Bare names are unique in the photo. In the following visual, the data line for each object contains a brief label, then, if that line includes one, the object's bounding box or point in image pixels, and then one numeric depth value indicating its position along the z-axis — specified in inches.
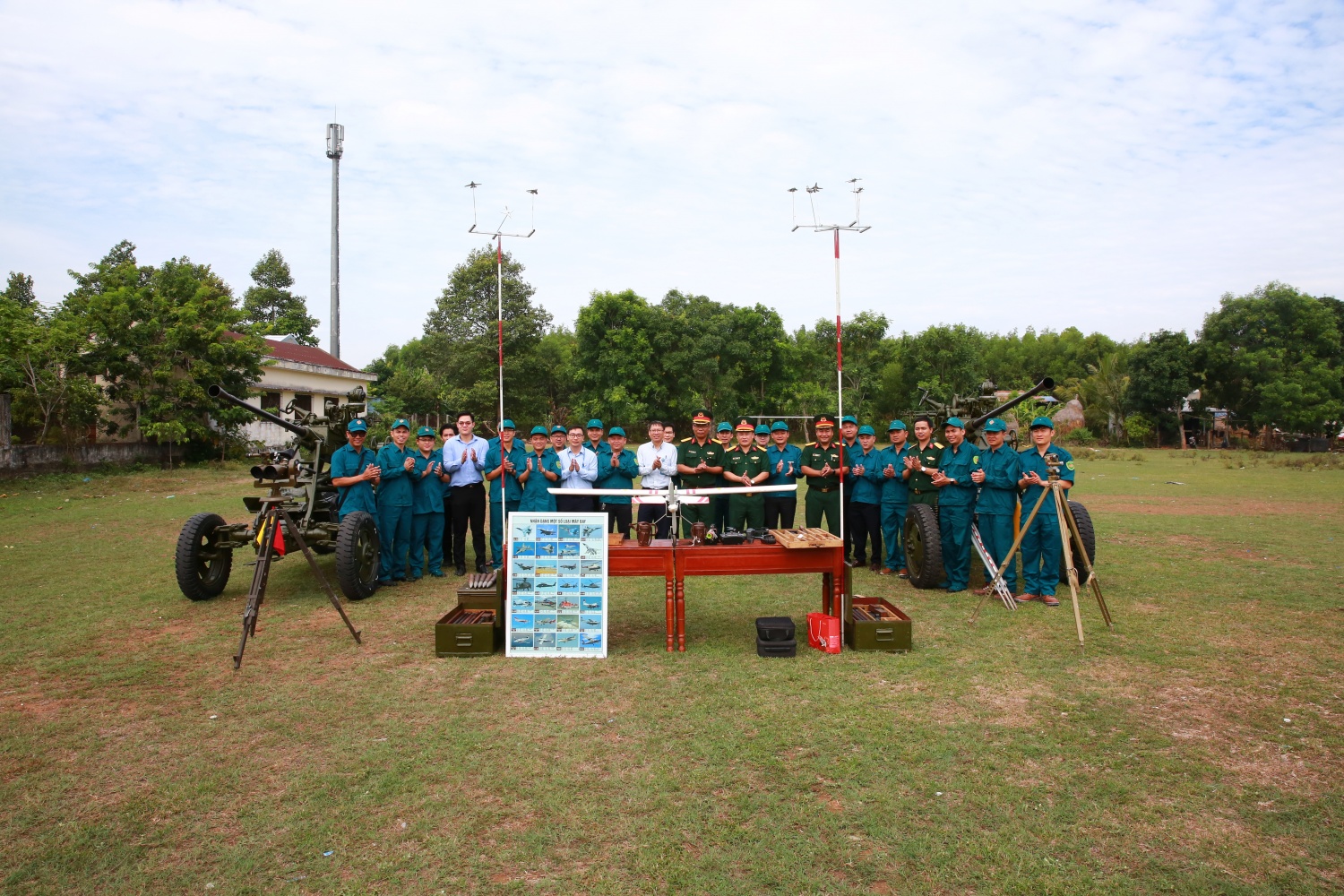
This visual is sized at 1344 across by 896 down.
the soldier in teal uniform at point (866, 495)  345.7
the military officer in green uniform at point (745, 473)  339.3
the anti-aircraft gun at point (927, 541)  311.0
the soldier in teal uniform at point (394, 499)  326.0
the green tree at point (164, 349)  839.7
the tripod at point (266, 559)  219.6
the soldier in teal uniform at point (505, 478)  329.4
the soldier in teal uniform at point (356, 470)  316.2
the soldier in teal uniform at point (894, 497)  340.2
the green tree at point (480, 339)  1570.4
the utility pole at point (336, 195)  1472.7
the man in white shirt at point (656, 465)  325.4
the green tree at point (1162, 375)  1573.6
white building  1138.7
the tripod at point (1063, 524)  241.9
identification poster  230.7
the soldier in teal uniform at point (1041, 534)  288.7
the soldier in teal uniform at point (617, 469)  335.6
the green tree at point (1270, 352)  1513.3
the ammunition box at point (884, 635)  231.8
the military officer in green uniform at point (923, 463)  330.6
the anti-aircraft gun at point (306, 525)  292.0
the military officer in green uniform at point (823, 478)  349.7
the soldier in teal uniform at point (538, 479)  332.2
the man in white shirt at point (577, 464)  333.4
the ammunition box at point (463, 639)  231.3
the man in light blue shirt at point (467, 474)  346.3
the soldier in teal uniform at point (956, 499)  315.0
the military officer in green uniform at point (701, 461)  344.2
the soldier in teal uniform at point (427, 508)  340.2
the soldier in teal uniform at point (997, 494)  298.0
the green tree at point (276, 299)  1754.4
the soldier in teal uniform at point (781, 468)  342.3
